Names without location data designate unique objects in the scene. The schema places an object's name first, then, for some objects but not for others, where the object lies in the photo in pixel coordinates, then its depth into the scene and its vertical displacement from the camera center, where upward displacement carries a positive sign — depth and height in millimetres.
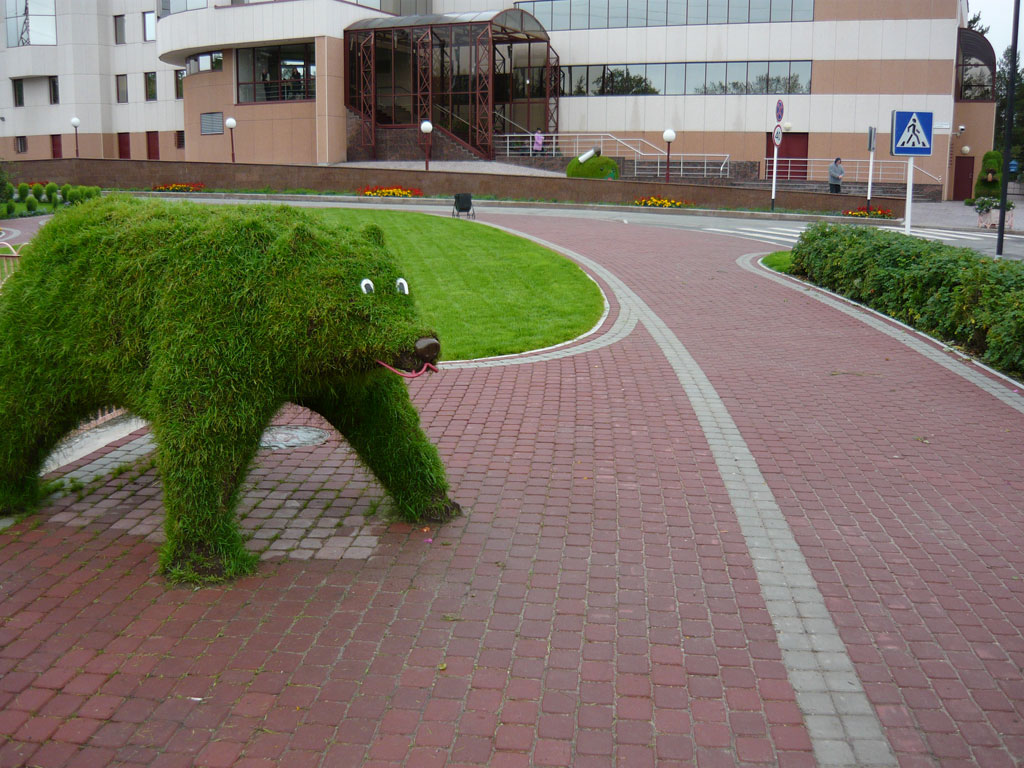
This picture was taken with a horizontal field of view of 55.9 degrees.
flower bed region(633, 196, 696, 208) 32344 +622
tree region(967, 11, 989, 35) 87069 +18060
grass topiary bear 5285 -642
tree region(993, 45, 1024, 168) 72894 +9142
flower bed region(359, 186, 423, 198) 32928 +921
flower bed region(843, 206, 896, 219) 30641 +295
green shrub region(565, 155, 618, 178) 36594 +1951
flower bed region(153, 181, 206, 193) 35619 +1121
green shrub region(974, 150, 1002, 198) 46906 +2462
